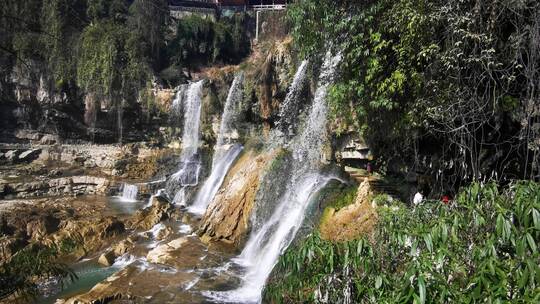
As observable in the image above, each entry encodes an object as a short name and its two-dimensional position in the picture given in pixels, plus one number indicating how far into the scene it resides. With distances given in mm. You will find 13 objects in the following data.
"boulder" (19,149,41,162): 21625
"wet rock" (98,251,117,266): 11383
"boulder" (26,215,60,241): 13266
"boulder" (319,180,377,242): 8359
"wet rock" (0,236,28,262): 11406
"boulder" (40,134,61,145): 23733
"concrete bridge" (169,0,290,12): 36531
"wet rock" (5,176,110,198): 18000
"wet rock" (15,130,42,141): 23844
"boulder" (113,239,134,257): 12008
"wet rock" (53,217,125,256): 12812
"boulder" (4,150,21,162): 21281
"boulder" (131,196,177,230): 14383
